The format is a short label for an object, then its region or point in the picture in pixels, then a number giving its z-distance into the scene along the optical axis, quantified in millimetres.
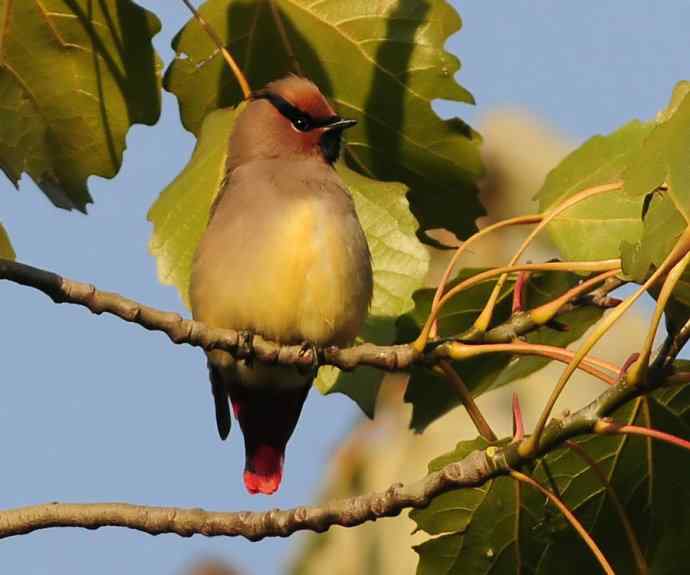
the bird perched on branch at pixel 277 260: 9391
